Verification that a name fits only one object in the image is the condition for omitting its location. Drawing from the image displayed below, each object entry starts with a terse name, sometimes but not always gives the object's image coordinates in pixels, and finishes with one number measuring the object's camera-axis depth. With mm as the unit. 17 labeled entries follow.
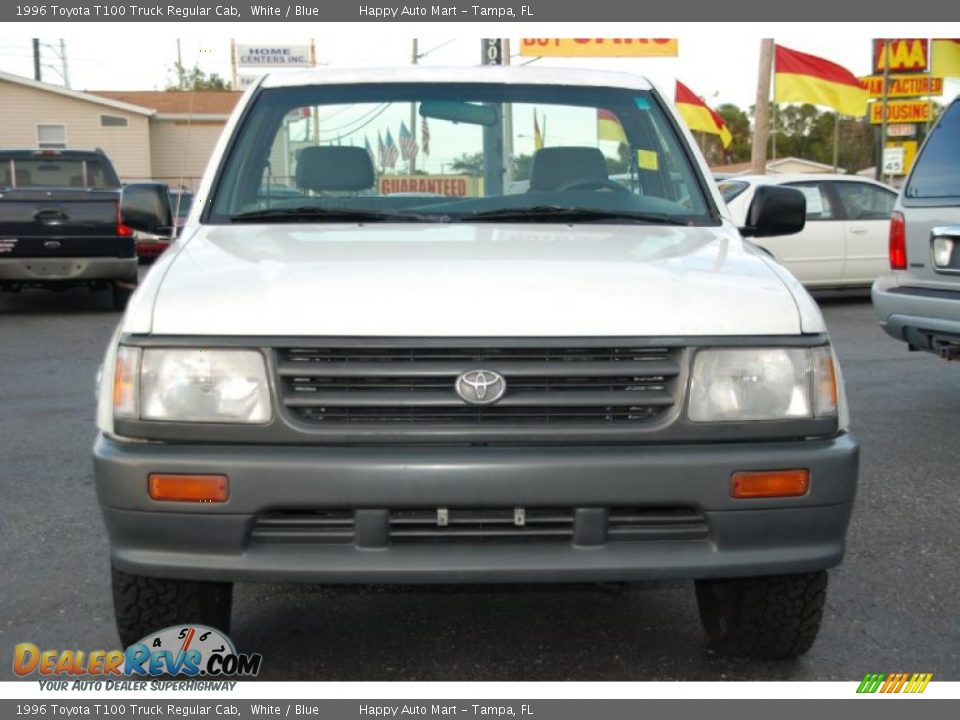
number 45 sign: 19656
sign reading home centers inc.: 53625
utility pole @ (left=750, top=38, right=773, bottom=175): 19750
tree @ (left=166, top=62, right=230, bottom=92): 59944
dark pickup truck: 12898
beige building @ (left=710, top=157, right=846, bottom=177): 55088
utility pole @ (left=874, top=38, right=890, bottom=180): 20344
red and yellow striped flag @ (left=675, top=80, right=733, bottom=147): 20906
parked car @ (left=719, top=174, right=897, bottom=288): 13352
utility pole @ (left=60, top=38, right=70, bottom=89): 58000
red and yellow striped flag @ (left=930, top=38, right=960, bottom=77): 19578
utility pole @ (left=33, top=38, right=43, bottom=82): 53381
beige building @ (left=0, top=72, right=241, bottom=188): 34562
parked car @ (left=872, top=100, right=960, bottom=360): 6914
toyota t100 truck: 2889
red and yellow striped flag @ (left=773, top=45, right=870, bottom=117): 19047
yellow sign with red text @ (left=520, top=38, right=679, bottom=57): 25188
